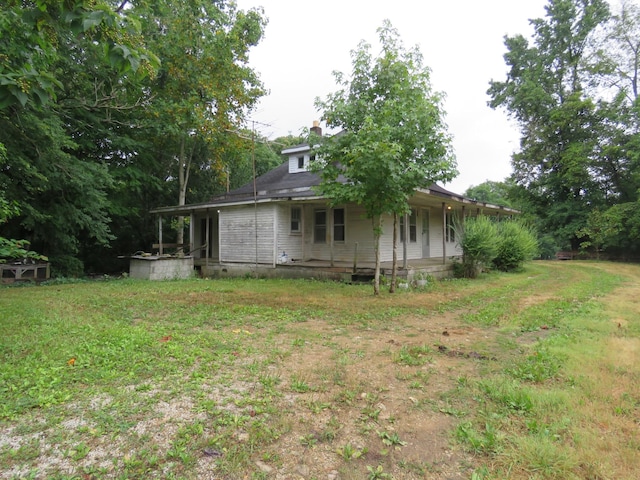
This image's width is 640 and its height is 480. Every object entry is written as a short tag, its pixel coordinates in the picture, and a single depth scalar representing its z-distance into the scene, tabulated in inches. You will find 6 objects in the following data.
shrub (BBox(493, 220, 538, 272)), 554.3
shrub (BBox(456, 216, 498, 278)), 466.9
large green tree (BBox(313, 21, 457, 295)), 296.7
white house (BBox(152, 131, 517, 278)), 467.2
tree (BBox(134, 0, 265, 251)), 597.0
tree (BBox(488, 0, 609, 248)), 896.3
